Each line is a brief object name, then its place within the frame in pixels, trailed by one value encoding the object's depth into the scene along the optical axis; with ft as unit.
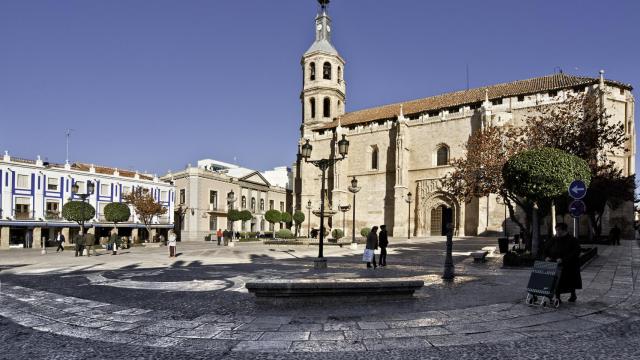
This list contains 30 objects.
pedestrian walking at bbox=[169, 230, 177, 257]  60.80
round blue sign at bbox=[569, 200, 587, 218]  36.04
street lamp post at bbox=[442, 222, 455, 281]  33.53
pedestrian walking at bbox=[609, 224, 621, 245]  85.40
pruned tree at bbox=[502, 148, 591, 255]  40.47
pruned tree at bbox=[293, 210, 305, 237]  141.18
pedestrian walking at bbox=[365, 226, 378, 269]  42.32
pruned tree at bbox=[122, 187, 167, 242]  123.03
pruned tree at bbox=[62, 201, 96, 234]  87.81
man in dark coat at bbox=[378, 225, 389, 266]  45.57
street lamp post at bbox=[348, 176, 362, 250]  74.14
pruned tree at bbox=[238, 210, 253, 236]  146.04
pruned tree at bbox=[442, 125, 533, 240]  60.49
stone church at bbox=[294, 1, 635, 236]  119.44
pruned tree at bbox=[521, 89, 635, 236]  64.03
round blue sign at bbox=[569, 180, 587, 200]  34.12
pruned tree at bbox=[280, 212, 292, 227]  141.95
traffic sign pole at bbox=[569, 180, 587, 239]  34.24
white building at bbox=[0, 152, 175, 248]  111.55
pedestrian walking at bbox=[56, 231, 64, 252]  87.04
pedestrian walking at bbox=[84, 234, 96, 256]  63.41
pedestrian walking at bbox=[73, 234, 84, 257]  62.75
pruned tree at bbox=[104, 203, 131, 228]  98.94
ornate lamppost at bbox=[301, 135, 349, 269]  41.87
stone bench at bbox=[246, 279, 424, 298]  22.54
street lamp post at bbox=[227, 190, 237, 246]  157.38
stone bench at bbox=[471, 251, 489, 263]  49.57
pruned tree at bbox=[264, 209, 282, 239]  139.44
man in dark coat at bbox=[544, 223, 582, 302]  23.30
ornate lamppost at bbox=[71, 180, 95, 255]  65.17
